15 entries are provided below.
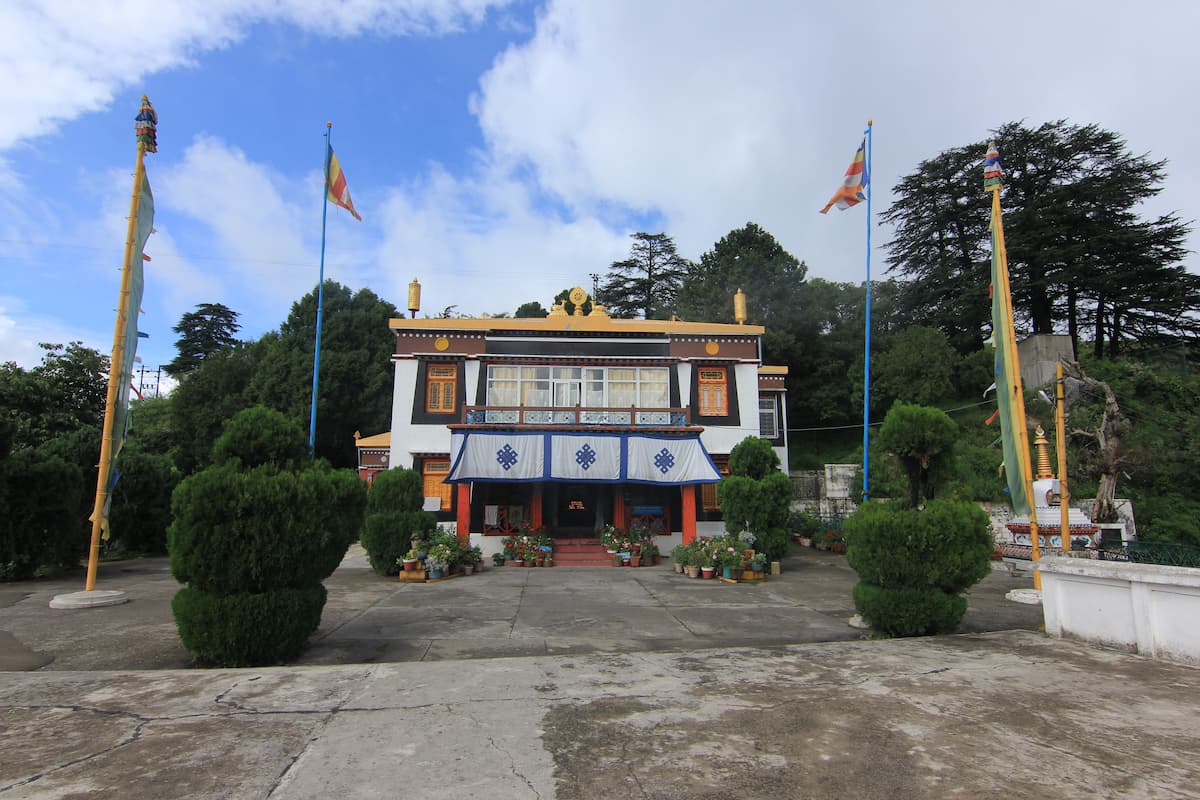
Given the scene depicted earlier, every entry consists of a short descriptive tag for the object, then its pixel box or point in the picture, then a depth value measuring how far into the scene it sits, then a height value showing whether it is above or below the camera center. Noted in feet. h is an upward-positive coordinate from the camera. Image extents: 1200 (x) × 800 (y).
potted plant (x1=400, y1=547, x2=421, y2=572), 47.80 -6.19
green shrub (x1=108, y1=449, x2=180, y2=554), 59.72 -1.90
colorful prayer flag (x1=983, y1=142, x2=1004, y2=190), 36.29 +18.92
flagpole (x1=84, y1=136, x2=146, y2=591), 34.78 +6.74
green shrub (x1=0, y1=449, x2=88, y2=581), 42.34 -2.03
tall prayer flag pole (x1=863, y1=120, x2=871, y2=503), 60.44 +10.04
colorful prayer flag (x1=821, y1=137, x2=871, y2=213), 59.57 +29.44
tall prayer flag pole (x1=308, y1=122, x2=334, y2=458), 64.65 +31.49
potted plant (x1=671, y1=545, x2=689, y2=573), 51.03 -6.33
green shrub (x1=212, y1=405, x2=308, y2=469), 23.07 +1.66
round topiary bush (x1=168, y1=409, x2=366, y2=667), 21.11 -2.55
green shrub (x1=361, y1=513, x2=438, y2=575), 48.96 -4.25
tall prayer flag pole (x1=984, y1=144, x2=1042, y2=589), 34.01 +5.90
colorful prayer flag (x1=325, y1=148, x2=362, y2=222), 64.28 +31.76
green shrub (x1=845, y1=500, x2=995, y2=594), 24.17 -2.59
